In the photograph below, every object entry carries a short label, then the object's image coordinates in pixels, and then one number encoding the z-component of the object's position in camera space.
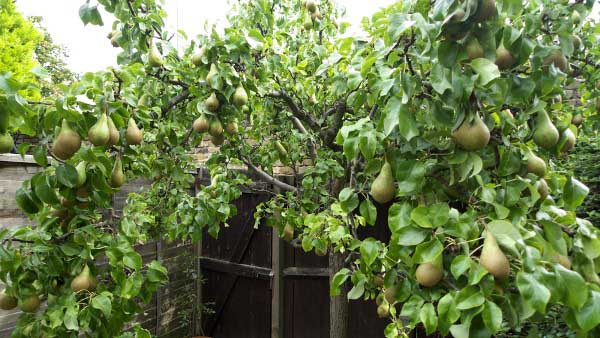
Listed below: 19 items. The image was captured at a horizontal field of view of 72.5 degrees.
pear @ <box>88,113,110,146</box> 1.04
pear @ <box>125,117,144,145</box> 1.26
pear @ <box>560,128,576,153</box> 0.99
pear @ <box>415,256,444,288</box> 0.79
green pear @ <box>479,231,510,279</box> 0.69
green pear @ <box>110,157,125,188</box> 1.26
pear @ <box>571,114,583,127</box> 1.78
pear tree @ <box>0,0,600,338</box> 0.74
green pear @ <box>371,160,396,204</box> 0.97
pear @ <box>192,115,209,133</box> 1.49
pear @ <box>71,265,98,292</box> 1.14
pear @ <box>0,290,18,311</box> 1.16
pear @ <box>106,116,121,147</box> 1.09
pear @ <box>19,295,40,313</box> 1.15
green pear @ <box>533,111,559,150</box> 0.91
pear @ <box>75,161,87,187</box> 1.10
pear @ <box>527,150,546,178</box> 0.88
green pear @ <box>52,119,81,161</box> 1.01
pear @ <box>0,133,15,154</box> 0.98
